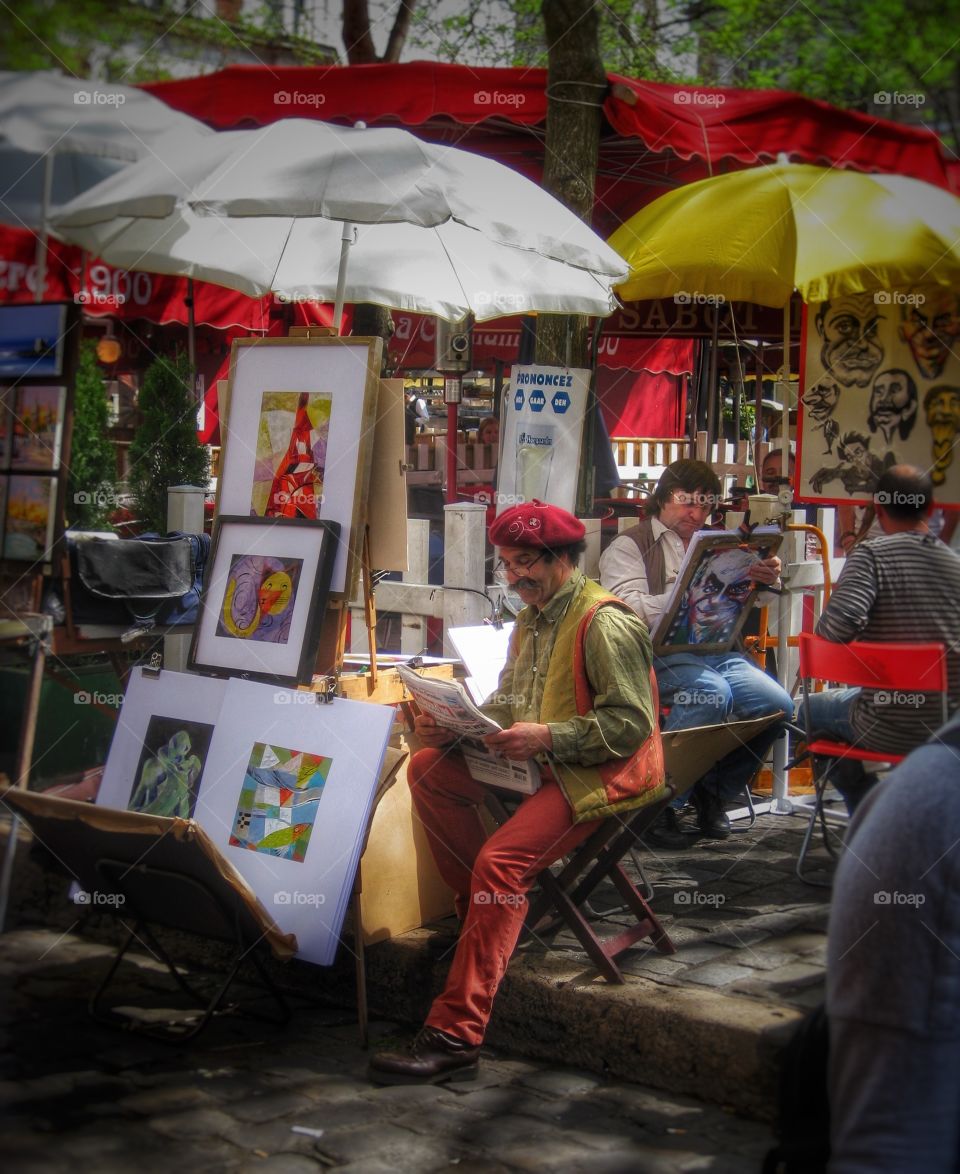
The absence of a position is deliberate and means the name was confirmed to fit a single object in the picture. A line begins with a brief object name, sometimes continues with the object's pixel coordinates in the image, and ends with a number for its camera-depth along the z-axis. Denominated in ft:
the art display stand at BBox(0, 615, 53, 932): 14.39
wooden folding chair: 12.02
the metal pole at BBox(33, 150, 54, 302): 16.40
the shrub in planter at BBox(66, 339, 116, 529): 26.35
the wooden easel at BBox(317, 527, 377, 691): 13.84
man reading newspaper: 11.42
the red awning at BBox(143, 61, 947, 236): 22.79
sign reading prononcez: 18.49
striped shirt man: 14.32
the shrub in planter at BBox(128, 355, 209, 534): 27.66
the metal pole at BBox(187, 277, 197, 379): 23.52
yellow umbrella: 16.57
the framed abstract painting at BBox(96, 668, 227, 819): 14.05
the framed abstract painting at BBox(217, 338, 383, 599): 14.03
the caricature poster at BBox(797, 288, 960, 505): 16.22
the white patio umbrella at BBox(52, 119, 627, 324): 13.93
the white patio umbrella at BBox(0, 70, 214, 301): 16.08
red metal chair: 13.52
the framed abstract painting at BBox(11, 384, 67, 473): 14.69
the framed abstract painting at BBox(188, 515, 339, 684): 13.91
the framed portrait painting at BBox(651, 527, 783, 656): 15.80
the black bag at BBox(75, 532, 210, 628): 14.89
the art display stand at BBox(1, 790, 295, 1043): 11.52
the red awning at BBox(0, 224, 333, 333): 26.11
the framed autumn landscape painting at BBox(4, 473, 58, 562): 14.60
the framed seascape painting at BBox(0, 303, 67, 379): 14.69
